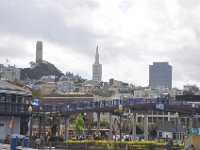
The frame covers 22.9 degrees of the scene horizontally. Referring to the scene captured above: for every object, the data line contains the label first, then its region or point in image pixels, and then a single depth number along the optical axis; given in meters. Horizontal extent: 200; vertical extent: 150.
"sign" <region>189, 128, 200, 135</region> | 34.89
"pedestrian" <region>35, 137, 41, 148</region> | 48.47
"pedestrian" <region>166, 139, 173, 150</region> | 39.72
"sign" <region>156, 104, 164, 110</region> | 84.40
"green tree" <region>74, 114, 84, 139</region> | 109.69
